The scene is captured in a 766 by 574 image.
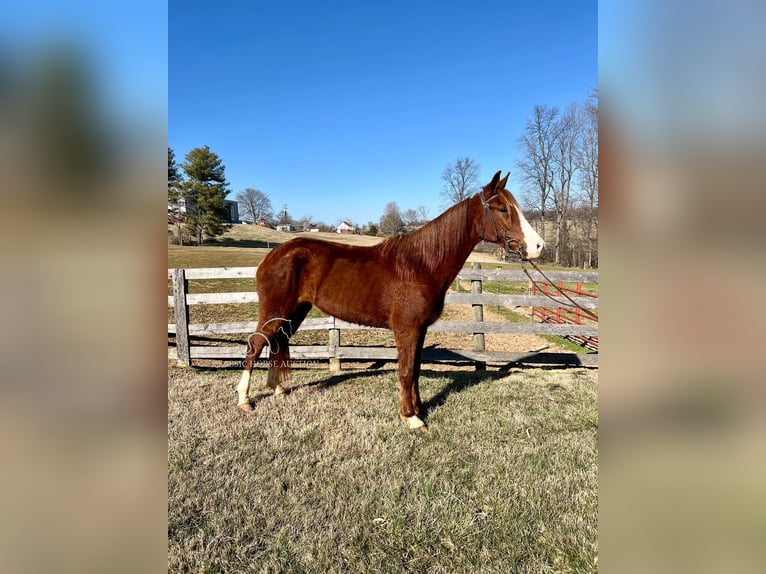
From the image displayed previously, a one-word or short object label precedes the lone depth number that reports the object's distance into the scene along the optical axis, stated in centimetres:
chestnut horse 330
